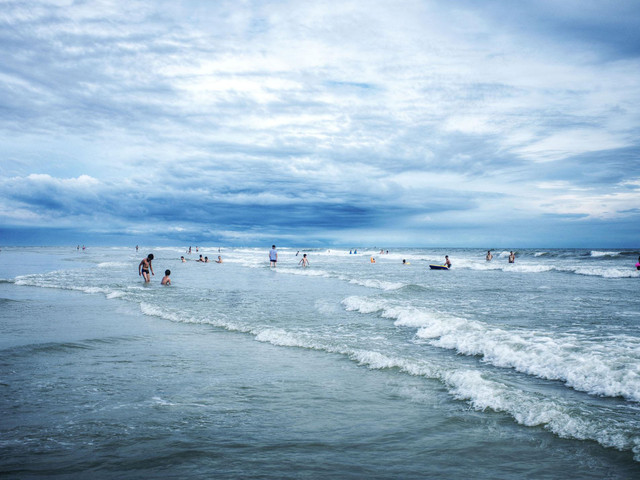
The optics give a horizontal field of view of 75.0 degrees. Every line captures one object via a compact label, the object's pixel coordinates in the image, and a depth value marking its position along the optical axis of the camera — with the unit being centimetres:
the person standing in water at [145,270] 2533
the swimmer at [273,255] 4360
